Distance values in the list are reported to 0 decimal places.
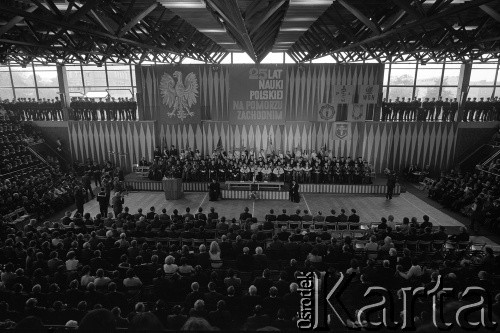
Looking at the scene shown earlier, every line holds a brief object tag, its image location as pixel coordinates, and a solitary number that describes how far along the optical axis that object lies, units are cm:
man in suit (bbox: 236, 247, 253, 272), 730
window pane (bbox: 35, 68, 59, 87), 2367
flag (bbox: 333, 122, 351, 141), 1919
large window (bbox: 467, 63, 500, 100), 2155
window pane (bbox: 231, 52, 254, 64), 2250
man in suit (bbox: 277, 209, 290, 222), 1072
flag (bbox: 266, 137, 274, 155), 2062
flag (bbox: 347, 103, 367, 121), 1820
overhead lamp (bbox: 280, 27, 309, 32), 778
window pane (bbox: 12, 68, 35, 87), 2380
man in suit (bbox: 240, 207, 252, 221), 1107
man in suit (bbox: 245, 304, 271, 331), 475
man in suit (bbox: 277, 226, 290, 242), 912
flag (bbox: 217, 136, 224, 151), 2068
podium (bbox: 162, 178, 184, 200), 1622
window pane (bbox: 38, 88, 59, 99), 2386
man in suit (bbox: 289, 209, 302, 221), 1074
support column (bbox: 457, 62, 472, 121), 2128
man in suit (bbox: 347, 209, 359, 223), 1070
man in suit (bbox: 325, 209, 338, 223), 1071
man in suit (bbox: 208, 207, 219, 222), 1097
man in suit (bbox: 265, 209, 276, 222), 1063
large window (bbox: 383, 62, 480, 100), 2186
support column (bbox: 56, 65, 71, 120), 2226
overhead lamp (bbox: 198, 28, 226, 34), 789
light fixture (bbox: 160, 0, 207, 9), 526
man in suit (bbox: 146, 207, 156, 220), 1100
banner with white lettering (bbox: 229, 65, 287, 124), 1684
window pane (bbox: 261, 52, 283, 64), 2208
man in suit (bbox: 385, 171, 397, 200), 1622
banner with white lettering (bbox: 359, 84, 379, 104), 1781
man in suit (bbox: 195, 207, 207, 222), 1056
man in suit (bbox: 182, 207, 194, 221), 1067
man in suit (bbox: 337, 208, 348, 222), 1079
